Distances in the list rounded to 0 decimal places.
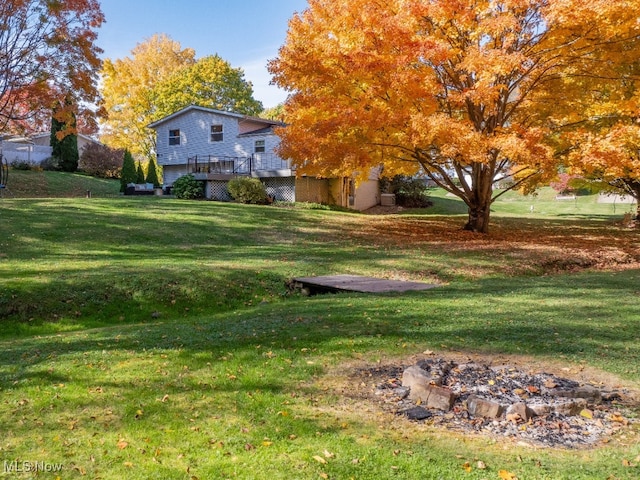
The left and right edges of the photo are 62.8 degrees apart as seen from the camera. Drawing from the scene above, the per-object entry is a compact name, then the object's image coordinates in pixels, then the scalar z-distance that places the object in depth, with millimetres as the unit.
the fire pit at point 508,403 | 3830
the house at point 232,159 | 31172
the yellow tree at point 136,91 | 45406
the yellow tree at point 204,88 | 42969
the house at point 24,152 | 35453
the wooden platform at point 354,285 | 9648
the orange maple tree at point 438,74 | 15023
